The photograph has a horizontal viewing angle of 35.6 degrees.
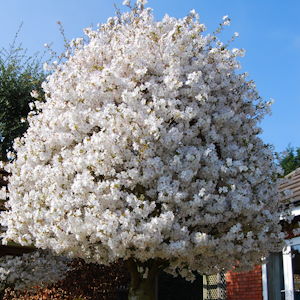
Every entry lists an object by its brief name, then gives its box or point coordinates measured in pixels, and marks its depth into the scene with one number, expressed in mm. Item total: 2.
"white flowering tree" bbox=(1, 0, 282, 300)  6957
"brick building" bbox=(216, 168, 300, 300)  10039
